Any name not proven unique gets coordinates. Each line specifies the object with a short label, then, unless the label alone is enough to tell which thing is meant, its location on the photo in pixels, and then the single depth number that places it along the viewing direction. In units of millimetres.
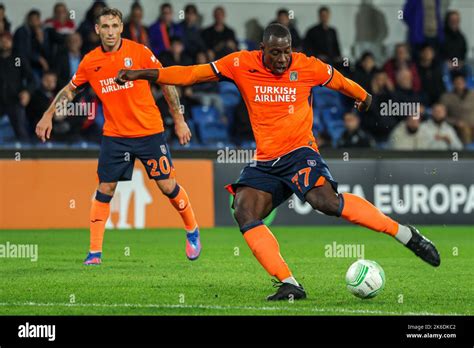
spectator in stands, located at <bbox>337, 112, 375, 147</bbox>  17125
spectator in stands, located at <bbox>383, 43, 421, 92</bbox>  18609
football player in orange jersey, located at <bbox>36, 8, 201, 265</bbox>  10930
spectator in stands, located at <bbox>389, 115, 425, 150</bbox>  17453
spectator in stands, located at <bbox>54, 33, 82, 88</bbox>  16828
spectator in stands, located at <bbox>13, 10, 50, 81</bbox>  16922
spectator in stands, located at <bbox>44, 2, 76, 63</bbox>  17109
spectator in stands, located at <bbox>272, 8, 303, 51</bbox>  18062
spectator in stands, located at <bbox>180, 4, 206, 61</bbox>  17766
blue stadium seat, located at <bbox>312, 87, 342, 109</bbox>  18312
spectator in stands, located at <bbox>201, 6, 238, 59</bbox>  18016
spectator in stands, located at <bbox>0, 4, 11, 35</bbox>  16984
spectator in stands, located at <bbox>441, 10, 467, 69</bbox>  18844
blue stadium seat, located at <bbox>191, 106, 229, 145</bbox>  17453
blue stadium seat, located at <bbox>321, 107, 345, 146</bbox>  17945
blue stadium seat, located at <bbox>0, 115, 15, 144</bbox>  16500
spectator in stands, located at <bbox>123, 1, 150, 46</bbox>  17391
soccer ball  8492
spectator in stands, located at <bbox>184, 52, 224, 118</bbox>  17578
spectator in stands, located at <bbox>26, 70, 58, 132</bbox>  16500
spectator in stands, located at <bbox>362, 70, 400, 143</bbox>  17719
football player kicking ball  8461
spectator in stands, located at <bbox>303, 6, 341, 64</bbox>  18266
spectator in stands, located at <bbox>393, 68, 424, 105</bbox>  18008
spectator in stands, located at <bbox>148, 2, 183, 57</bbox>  17625
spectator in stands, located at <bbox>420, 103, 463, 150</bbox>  17453
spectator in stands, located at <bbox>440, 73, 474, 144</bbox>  18109
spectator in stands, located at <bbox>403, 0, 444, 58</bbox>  18922
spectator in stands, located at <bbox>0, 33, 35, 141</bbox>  16469
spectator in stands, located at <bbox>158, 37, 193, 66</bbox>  17344
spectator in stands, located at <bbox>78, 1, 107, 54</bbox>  17094
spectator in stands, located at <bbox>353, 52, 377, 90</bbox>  17875
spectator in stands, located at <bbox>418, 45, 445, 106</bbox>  18500
